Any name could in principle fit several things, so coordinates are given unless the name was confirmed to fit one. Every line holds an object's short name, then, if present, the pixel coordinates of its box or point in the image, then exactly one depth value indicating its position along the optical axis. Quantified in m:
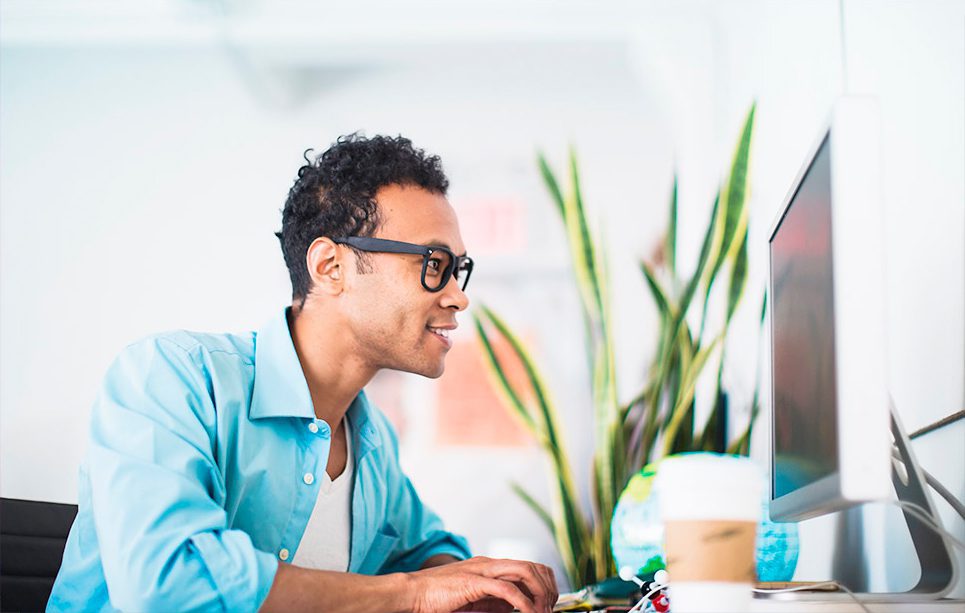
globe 1.39
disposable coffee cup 0.70
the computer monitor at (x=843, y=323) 0.69
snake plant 2.00
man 1.08
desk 0.92
